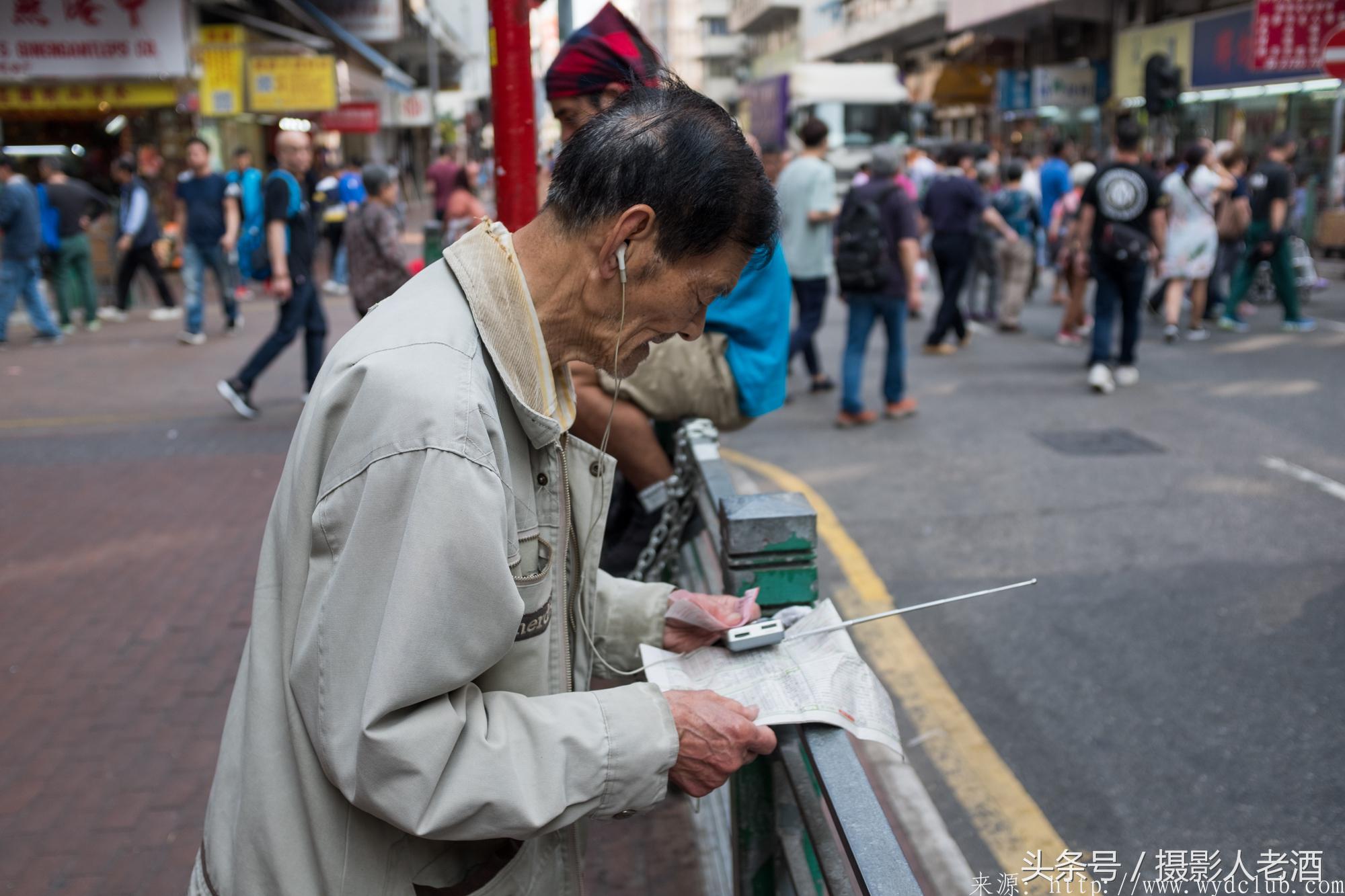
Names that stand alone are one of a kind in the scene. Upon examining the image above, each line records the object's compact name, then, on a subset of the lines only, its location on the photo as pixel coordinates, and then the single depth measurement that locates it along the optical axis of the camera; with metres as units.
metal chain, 3.10
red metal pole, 3.68
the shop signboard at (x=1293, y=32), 16.73
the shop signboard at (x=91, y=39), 15.09
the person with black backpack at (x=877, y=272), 8.07
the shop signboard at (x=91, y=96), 16.72
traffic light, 15.95
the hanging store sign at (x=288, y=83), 17.12
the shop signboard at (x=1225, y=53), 19.05
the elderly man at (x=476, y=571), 1.32
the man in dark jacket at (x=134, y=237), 13.66
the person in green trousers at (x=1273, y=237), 11.77
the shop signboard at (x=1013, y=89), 26.86
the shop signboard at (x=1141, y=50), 20.89
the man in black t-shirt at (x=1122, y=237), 9.05
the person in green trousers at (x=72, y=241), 12.91
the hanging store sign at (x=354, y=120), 25.14
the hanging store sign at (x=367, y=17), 22.36
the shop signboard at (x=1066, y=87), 25.42
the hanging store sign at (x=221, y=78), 16.30
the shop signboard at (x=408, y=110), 31.31
